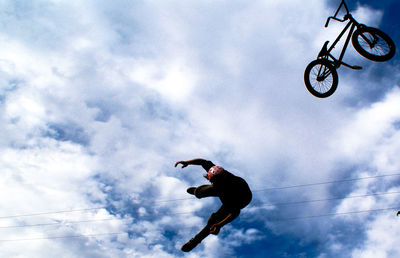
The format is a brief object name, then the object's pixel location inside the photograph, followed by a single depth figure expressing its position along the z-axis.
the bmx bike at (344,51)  6.33
